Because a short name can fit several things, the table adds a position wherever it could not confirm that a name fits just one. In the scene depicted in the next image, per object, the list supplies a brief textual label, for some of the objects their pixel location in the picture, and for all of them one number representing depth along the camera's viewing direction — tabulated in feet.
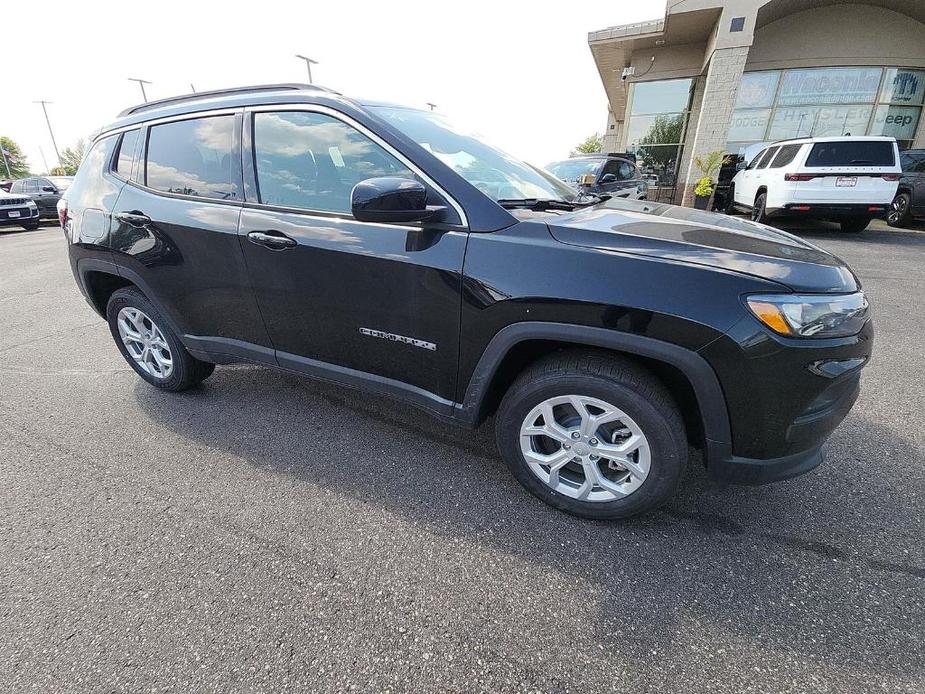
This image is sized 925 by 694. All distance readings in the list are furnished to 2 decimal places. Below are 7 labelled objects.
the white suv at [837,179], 26.45
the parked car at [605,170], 27.22
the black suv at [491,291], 5.18
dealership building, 41.73
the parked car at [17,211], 39.96
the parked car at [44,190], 47.73
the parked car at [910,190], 30.42
